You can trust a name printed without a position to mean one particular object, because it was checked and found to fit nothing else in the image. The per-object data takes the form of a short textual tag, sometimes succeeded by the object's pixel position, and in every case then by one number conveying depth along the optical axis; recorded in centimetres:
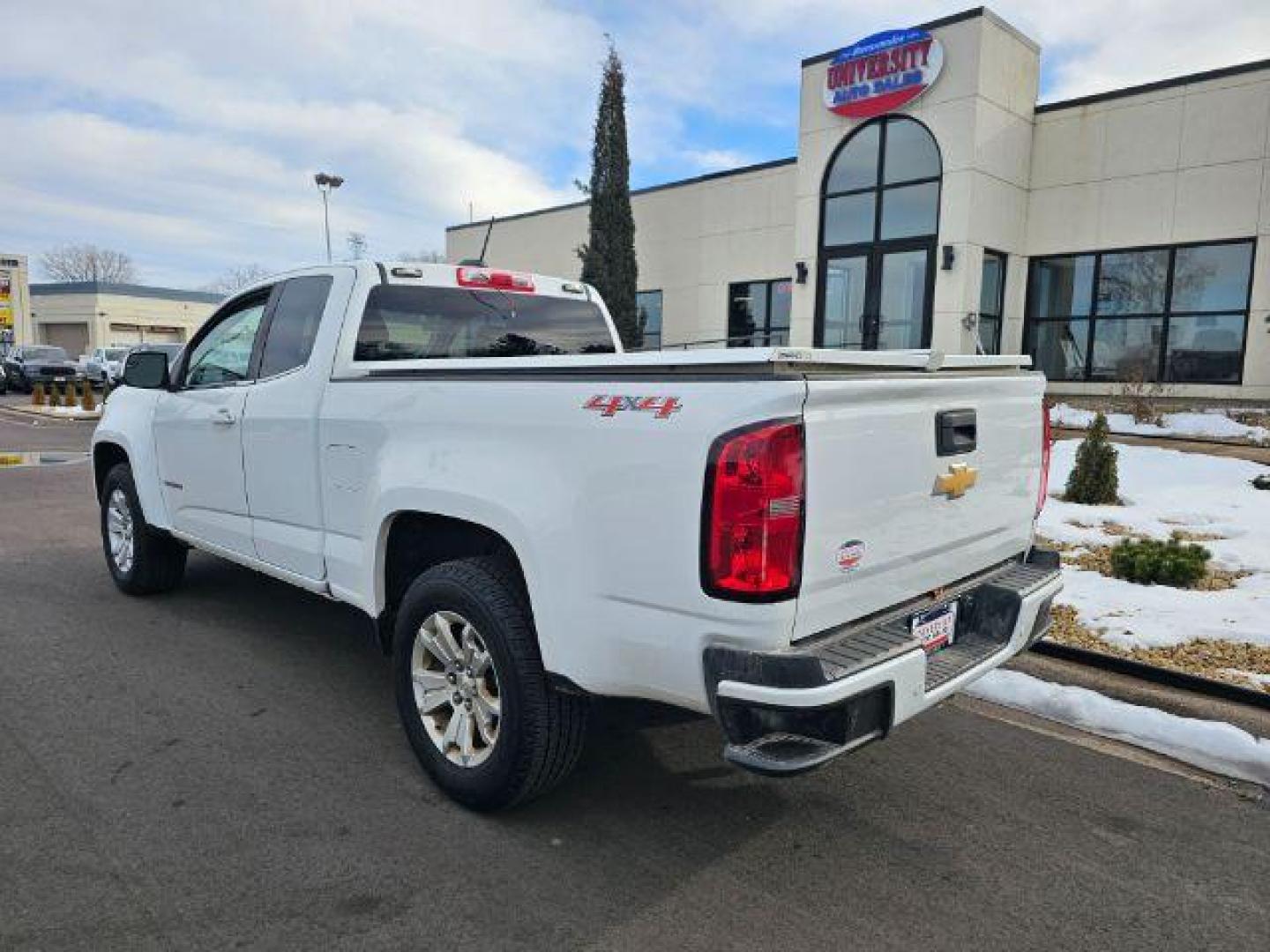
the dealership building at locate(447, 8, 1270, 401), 1376
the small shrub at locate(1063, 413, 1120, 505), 820
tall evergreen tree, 1981
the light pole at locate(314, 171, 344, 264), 2855
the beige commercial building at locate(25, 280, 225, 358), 6344
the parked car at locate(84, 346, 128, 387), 3081
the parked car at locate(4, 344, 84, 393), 3234
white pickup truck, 234
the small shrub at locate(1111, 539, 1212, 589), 566
